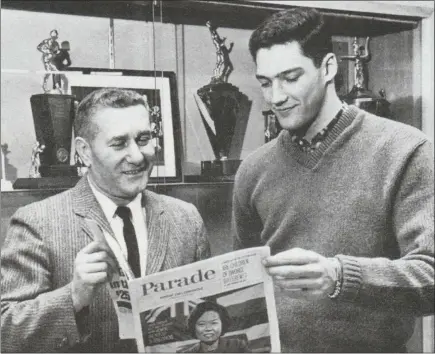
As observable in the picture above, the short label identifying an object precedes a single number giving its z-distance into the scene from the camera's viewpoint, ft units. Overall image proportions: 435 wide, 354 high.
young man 3.59
